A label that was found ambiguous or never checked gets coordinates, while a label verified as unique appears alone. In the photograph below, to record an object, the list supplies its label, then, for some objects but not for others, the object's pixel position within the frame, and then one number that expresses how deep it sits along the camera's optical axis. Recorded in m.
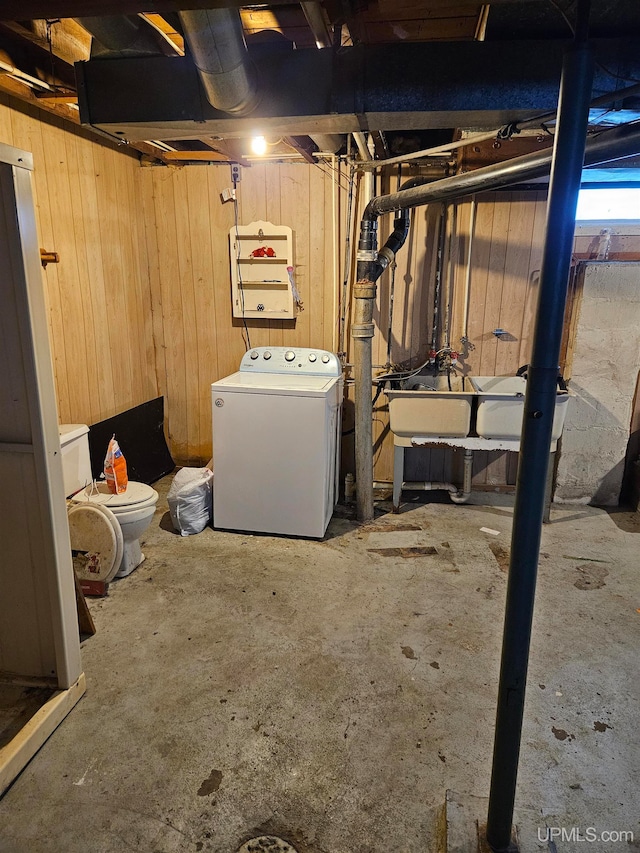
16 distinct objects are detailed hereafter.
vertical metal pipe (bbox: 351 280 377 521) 3.27
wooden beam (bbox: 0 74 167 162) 2.35
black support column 1.07
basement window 3.39
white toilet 2.70
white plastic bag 3.22
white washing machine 3.06
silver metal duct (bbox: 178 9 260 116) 1.47
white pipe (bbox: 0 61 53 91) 2.27
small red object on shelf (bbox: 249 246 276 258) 3.70
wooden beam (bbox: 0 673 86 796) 1.61
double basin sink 3.23
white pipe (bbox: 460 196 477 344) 3.46
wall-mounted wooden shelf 3.70
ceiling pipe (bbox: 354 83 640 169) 1.38
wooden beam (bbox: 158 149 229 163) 3.48
